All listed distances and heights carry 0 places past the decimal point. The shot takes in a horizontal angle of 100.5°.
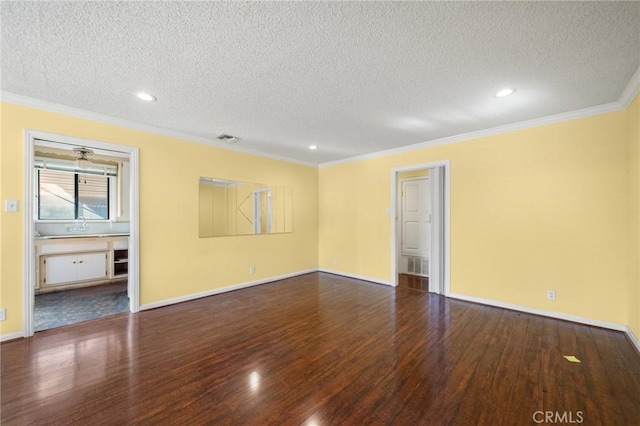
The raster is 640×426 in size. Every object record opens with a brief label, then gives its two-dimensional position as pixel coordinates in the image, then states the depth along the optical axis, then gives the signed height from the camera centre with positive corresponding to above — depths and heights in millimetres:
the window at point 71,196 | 4773 +349
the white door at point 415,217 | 5652 -92
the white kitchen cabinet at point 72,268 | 4309 -922
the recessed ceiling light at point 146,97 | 2668 +1199
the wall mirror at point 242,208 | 4281 +95
